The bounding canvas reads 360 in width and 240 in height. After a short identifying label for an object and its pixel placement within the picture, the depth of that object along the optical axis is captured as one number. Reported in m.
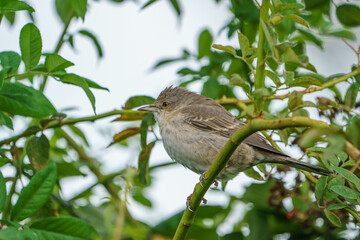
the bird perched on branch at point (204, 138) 7.95
